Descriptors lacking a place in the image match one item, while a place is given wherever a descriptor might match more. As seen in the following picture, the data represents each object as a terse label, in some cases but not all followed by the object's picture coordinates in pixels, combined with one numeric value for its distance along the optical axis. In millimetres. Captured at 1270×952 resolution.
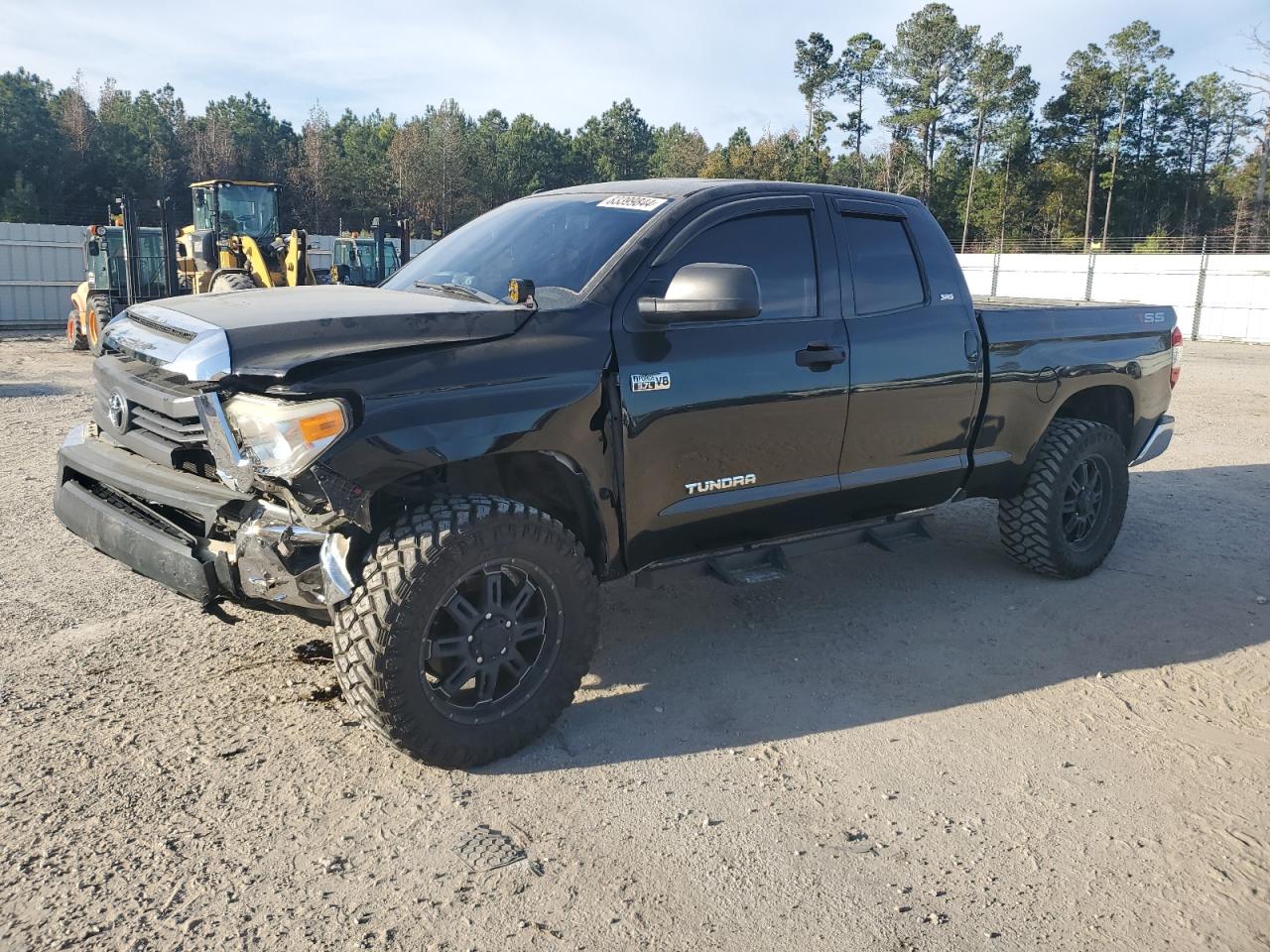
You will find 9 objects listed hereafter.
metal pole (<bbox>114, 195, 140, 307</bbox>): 16422
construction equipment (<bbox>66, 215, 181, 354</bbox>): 16688
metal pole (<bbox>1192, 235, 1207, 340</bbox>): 26984
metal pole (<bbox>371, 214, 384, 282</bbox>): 18906
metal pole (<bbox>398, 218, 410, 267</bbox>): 18609
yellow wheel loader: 15250
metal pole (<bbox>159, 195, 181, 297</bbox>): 16531
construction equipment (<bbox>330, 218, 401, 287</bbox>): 19938
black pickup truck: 3174
